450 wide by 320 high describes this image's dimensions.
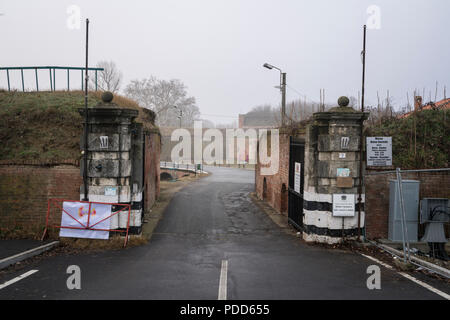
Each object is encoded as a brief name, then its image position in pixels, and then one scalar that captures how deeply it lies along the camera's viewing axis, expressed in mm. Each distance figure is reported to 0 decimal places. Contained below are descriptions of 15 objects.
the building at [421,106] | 12445
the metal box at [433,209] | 8992
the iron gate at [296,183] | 11227
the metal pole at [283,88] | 19814
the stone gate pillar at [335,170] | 9820
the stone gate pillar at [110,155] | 9586
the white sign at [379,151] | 10132
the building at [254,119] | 86750
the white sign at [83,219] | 9531
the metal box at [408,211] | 9461
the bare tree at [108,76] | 47844
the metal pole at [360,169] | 9828
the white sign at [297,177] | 11516
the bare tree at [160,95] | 70381
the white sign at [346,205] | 9836
